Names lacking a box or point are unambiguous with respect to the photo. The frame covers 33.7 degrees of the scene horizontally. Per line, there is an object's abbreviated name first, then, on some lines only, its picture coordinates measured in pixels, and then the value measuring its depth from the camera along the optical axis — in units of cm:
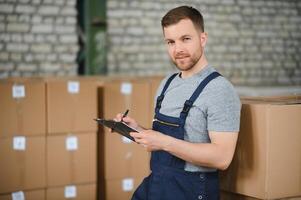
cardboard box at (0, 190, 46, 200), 393
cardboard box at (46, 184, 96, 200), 411
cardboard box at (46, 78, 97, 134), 402
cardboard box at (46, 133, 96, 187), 407
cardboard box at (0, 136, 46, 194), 391
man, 210
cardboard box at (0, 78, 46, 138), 391
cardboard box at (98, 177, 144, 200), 447
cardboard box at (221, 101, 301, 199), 227
